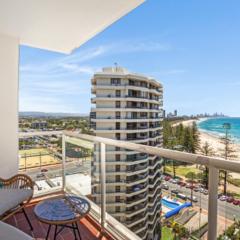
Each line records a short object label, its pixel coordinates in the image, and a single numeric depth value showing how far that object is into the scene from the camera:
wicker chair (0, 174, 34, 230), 2.41
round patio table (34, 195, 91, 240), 2.00
